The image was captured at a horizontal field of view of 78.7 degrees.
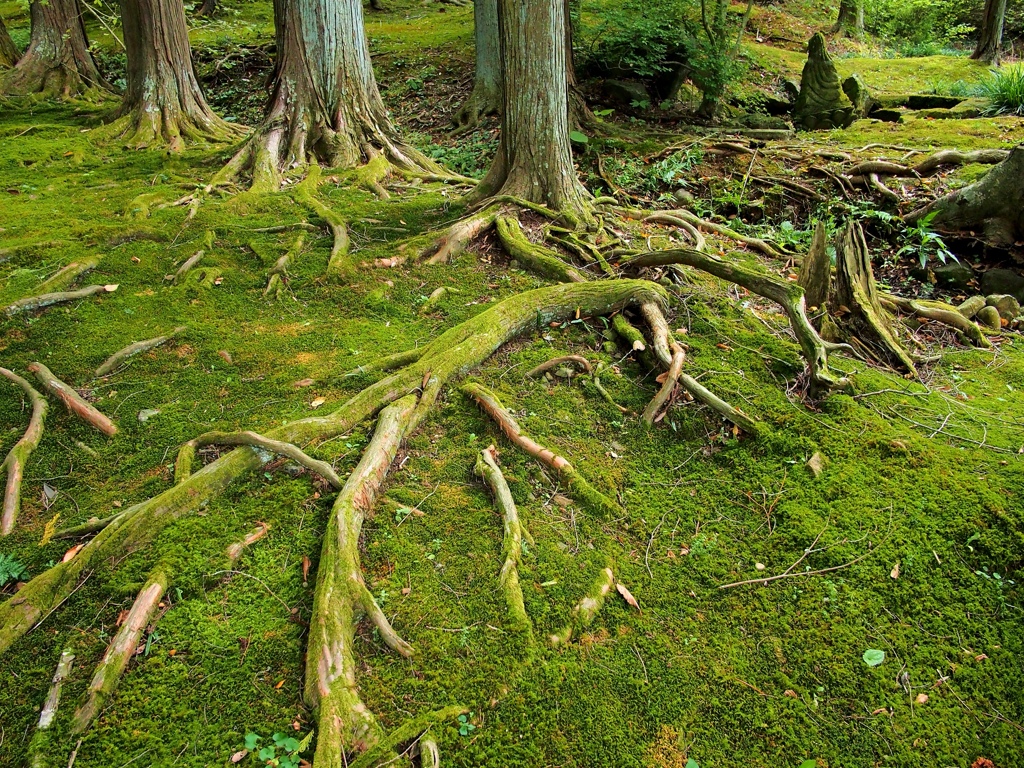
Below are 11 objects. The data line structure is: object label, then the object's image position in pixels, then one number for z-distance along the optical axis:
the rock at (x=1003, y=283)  6.70
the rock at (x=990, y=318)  6.07
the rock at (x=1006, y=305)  6.27
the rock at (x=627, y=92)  11.69
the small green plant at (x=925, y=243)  7.21
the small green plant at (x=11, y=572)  2.98
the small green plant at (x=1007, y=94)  11.27
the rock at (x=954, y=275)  7.02
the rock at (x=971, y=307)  6.18
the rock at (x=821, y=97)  11.77
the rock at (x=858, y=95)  12.28
